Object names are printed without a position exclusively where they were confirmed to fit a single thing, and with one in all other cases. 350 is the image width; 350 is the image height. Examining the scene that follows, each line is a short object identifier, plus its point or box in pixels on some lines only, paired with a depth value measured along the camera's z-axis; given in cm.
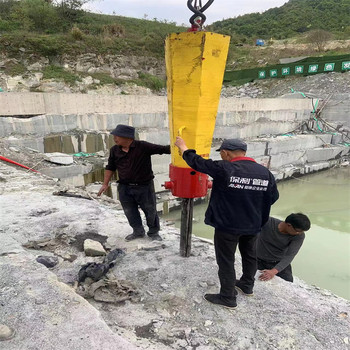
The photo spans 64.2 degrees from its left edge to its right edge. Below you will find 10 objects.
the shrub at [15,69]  1546
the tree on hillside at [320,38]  2652
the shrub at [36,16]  2055
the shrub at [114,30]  2247
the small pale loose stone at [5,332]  154
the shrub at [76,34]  1873
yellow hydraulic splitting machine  225
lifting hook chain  231
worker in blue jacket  195
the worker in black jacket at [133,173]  293
